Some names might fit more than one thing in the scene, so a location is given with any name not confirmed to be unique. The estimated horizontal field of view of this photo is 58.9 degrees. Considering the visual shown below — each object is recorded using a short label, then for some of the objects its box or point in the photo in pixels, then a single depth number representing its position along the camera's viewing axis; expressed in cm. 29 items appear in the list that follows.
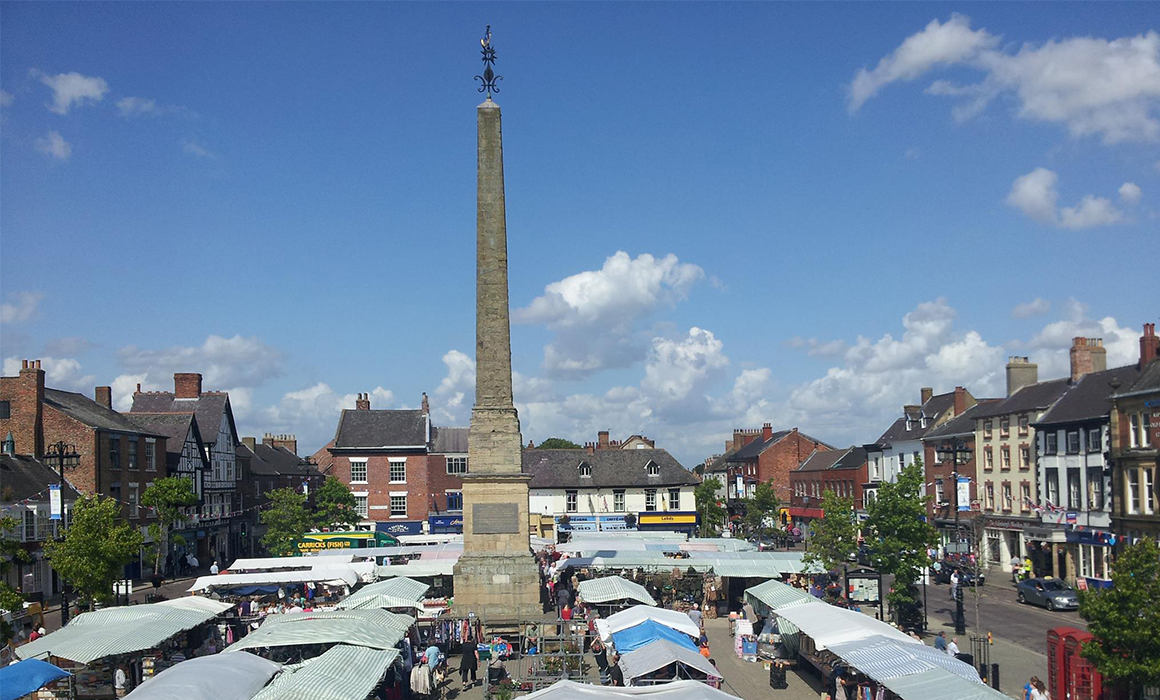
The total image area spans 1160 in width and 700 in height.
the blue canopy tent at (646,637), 2147
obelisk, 3019
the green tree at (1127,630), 1802
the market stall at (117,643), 2130
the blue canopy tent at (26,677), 1803
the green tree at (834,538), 3419
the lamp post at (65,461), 3212
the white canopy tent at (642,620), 2294
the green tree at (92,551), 3136
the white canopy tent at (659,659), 1912
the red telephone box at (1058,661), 2051
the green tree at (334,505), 6253
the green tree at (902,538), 3081
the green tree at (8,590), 2225
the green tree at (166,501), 5081
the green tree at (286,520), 5644
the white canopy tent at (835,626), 2147
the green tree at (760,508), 7169
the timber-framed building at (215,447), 6309
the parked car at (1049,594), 3700
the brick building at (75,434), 4756
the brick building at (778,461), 8738
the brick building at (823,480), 7072
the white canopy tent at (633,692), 1556
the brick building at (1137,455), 3875
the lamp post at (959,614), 3142
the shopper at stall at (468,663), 2461
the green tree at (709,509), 6942
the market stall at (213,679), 1609
